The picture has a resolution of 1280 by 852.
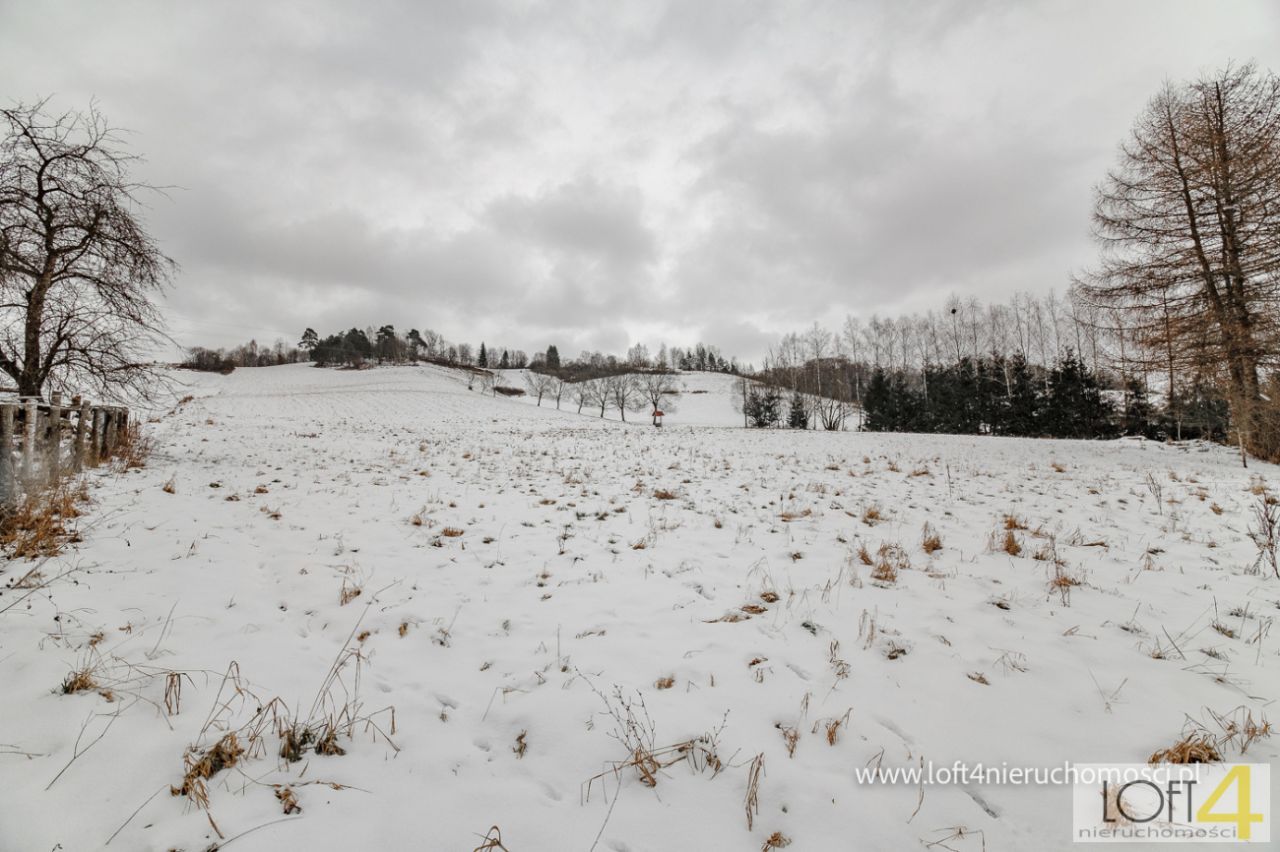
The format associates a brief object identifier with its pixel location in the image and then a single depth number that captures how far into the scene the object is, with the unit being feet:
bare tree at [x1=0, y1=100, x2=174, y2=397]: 24.90
